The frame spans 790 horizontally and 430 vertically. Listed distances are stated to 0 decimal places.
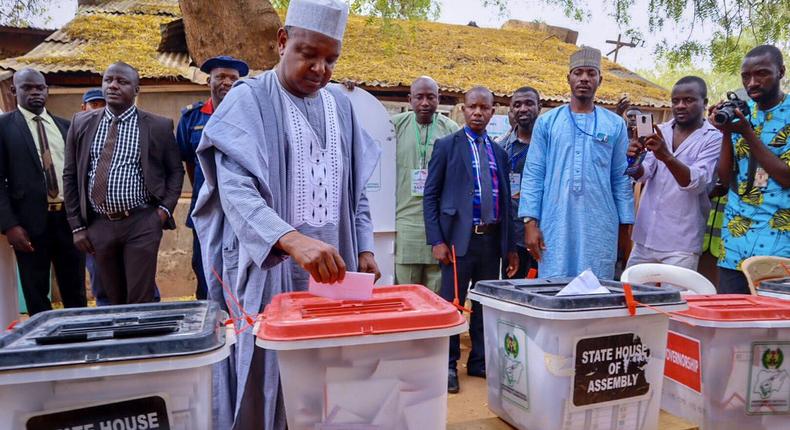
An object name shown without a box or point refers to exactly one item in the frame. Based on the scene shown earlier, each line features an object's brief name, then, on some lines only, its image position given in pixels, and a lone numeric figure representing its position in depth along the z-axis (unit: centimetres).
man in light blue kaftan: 286
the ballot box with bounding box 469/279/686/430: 136
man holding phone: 310
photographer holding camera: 262
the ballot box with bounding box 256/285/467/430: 113
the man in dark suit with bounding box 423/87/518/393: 330
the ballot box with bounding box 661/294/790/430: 147
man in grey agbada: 153
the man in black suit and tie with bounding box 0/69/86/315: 380
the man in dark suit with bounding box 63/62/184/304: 335
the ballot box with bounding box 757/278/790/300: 182
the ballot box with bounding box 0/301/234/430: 95
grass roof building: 606
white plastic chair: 179
